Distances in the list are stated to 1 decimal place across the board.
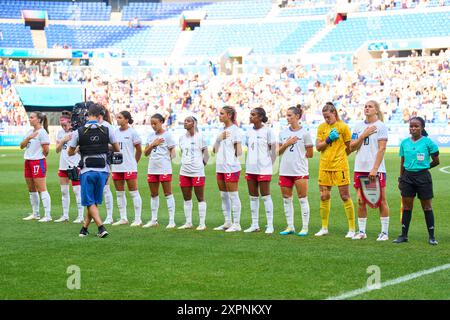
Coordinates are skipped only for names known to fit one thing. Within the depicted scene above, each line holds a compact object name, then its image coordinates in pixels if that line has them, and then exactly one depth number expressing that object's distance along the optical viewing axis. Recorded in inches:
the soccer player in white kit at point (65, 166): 603.8
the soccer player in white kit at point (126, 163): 580.7
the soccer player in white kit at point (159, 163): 567.5
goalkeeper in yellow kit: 490.3
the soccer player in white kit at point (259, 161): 528.1
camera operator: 488.1
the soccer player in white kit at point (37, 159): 602.9
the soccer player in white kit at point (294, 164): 516.1
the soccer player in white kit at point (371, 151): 474.0
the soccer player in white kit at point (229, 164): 540.7
